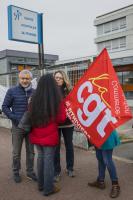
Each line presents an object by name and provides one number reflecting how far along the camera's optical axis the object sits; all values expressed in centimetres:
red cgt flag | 244
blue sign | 596
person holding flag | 249
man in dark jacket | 281
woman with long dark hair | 247
